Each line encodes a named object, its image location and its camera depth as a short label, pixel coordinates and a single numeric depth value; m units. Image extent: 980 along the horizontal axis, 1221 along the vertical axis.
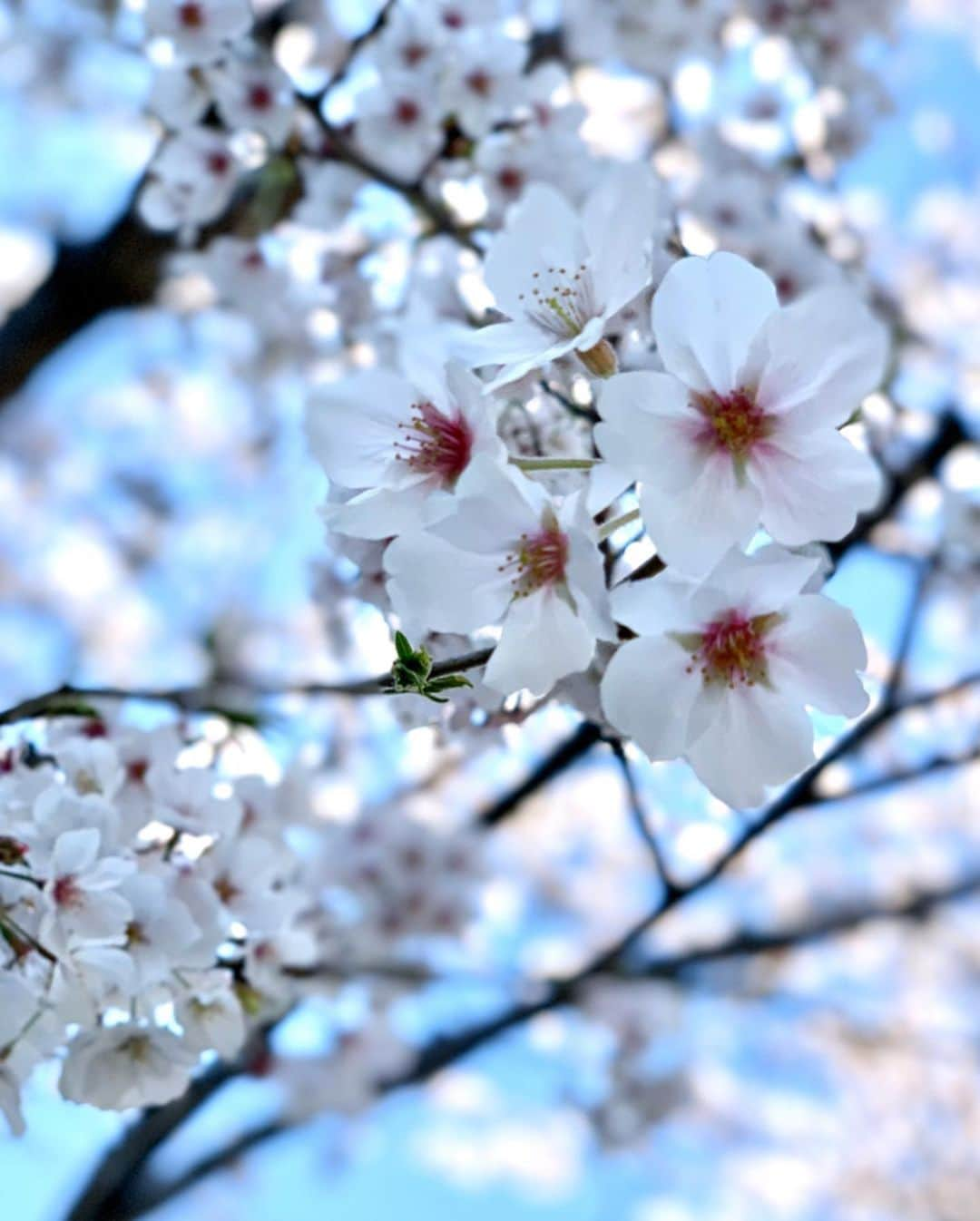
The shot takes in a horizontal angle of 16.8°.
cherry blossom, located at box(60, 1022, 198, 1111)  0.45
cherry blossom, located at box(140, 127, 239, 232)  0.73
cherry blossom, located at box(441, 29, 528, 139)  0.66
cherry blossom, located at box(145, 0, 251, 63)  0.64
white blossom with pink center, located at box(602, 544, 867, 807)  0.38
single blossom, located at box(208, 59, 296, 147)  0.67
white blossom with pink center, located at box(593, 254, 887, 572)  0.38
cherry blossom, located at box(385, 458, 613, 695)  0.38
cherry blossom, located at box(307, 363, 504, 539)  0.39
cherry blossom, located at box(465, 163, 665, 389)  0.40
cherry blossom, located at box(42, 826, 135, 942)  0.43
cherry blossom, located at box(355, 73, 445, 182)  0.66
